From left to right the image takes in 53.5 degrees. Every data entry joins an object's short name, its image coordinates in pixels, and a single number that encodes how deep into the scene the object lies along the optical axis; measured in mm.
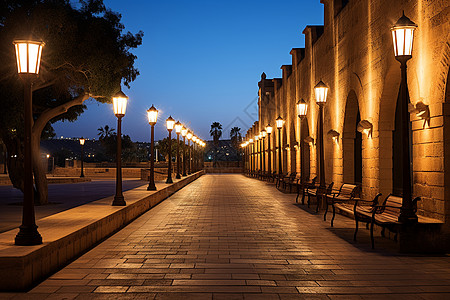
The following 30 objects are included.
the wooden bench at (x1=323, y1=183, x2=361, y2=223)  11492
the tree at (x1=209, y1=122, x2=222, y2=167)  124000
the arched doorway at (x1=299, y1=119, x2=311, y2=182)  22597
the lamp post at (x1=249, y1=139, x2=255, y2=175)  54656
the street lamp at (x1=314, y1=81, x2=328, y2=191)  13370
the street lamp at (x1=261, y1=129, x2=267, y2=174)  35691
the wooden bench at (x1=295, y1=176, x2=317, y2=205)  15761
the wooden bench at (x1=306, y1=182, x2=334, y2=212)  13238
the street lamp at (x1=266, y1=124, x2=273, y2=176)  33131
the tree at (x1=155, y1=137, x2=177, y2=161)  80488
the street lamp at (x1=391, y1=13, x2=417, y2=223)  7500
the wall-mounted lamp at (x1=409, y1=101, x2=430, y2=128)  8180
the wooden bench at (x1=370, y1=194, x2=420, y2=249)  7654
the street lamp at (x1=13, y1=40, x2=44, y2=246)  6266
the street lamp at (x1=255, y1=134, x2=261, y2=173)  48888
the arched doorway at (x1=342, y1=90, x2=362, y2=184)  14609
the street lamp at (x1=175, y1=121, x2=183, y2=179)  26562
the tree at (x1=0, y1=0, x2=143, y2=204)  12984
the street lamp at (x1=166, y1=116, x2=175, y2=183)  22756
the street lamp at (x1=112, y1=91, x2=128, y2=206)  12031
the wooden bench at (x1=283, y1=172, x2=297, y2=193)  21578
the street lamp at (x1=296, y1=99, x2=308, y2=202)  16219
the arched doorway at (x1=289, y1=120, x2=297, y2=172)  26281
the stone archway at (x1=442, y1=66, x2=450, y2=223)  7597
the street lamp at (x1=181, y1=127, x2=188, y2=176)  29106
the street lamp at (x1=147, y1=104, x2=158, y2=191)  17500
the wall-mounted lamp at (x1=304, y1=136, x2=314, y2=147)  19298
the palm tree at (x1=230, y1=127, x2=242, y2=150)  139475
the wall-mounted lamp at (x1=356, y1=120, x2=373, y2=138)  11672
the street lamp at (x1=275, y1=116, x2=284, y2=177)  22984
